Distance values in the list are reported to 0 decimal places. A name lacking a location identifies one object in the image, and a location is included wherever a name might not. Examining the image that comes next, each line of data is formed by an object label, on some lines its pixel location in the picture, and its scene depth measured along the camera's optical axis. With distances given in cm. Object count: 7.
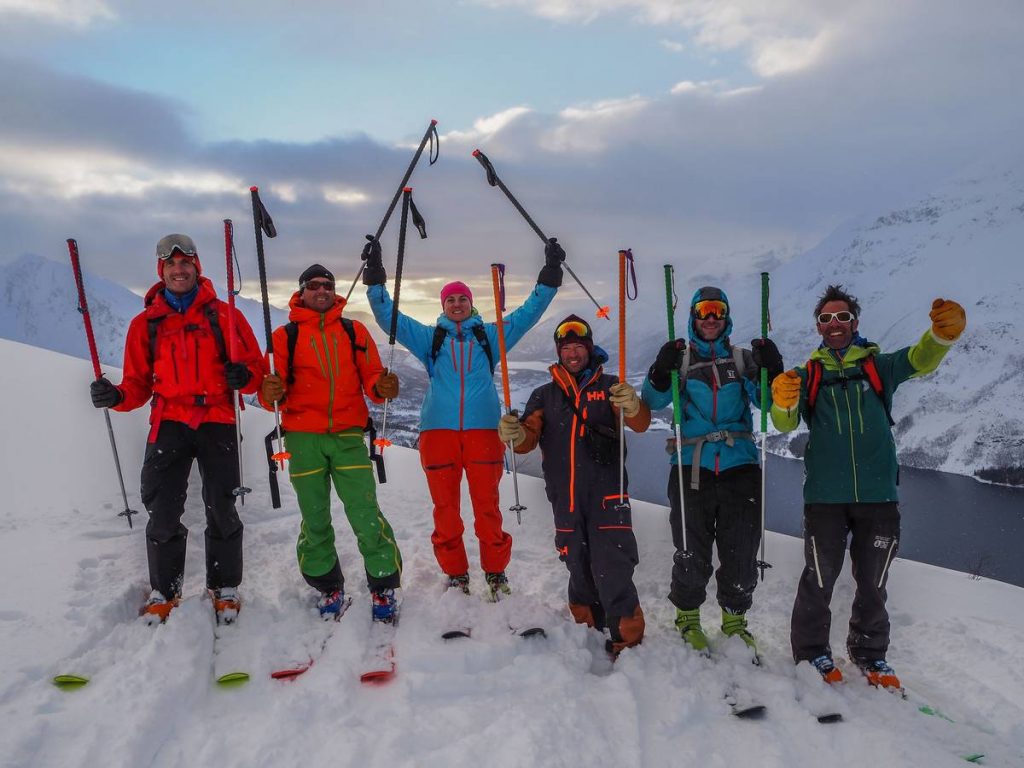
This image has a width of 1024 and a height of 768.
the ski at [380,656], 378
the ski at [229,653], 373
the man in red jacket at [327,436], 463
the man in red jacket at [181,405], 443
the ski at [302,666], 379
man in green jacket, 421
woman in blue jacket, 496
